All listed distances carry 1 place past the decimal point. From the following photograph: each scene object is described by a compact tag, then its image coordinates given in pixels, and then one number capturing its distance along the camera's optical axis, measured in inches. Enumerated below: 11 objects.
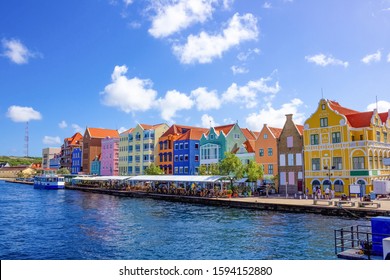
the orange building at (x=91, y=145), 5152.6
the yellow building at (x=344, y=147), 1971.0
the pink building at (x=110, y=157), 4564.5
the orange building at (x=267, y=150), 2474.2
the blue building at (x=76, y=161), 5413.4
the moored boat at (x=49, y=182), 4112.7
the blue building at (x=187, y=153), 3280.0
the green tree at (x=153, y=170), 3257.9
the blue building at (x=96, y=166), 4943.9
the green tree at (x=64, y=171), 5319.9
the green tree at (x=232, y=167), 2264.8
